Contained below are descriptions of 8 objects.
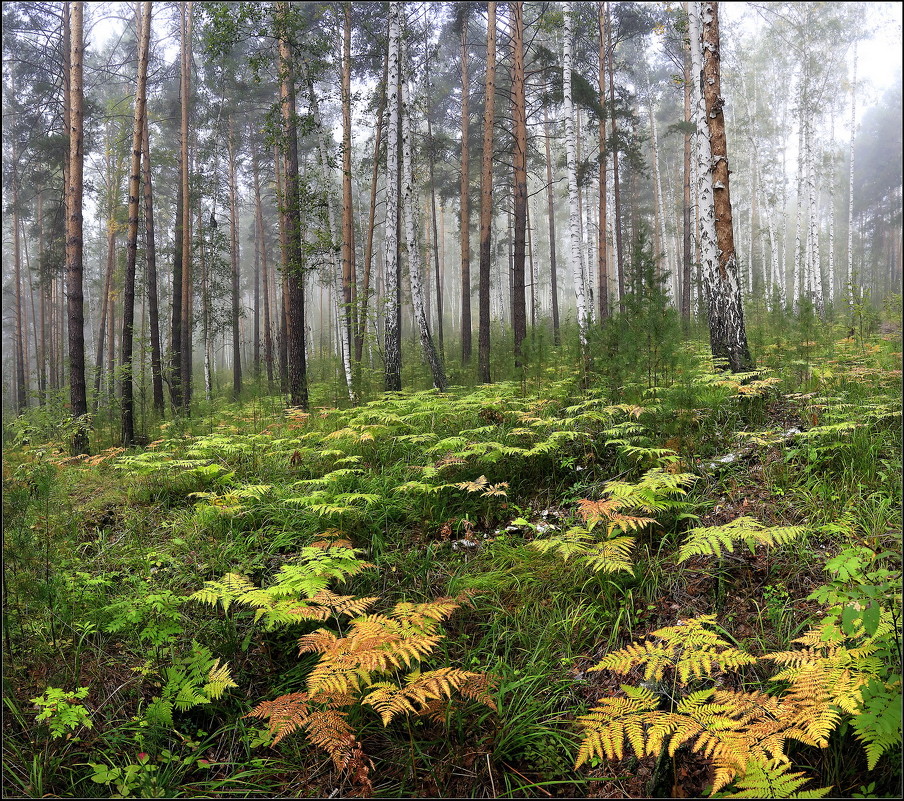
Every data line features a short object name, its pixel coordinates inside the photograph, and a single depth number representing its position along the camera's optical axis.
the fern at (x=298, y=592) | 2.61
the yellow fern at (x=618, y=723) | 1.84
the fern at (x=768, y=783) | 1.63
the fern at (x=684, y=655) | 2.09
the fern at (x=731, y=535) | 2.54
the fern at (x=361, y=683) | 2.03
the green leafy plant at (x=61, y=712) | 2.08
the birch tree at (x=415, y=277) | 9.79
